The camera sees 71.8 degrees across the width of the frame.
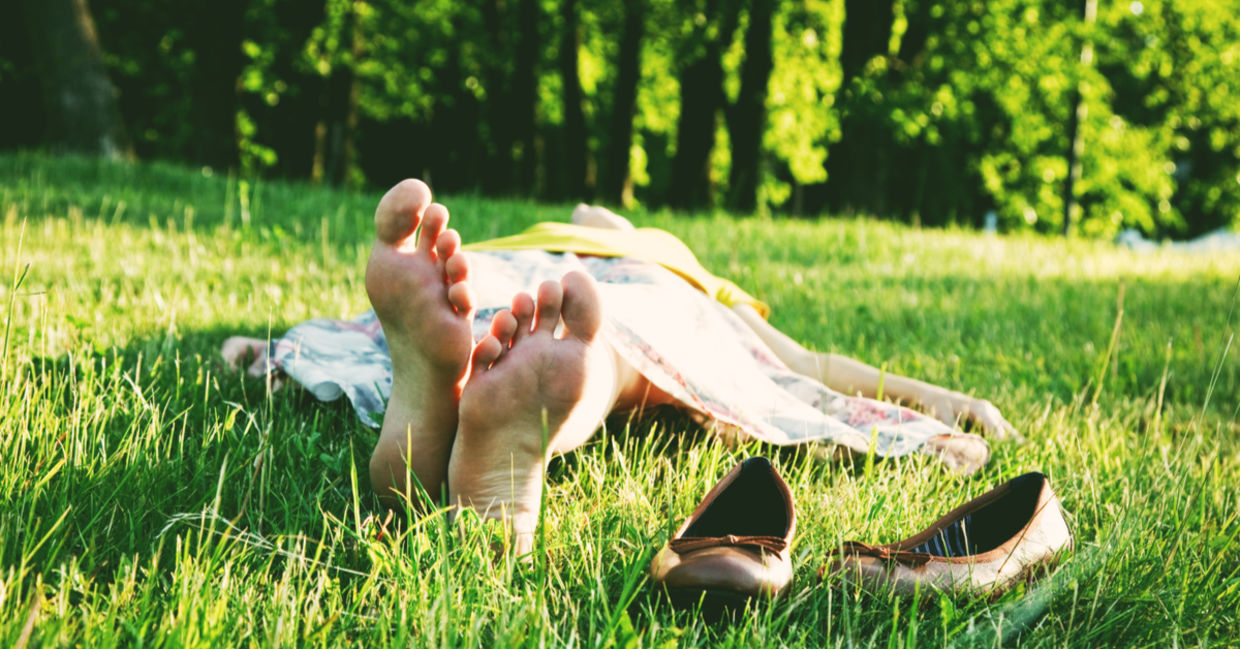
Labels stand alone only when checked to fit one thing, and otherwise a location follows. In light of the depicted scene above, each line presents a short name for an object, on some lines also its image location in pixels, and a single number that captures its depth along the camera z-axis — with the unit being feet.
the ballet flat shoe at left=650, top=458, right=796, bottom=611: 4.21
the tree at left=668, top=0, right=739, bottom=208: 41.45
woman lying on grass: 5.07
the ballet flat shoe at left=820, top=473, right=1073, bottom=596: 4.65
